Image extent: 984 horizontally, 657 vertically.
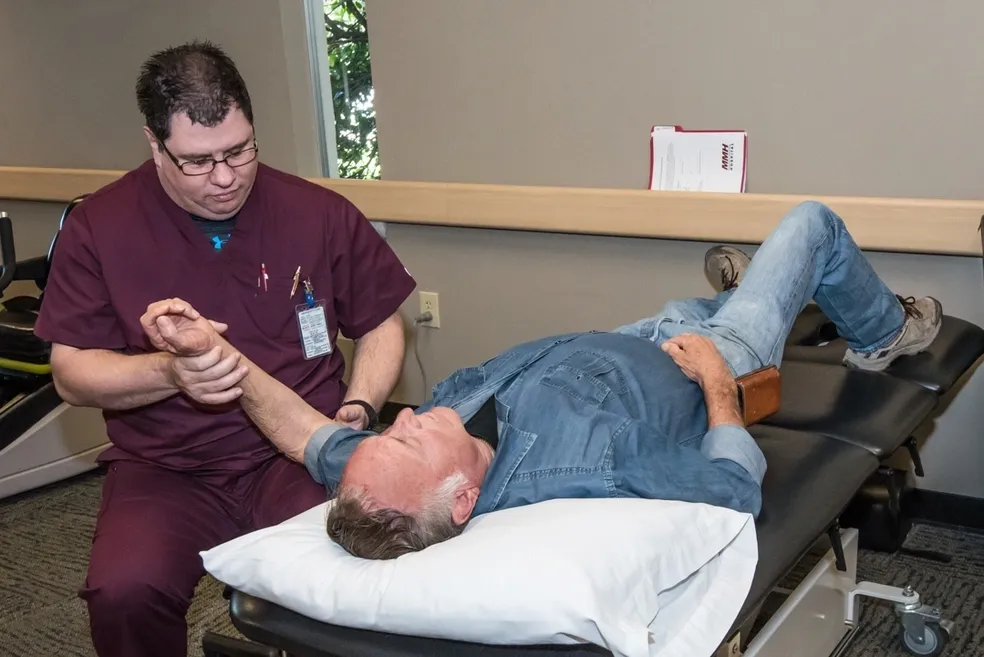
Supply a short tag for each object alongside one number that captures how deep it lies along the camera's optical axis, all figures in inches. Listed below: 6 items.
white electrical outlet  127.6
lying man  56.7
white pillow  45.8
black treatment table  50.4
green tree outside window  131.1
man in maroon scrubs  64.5
